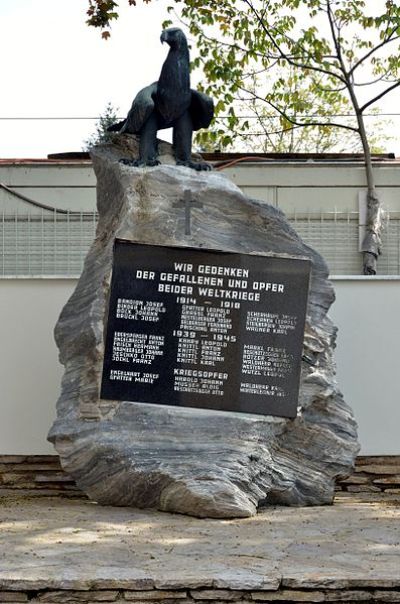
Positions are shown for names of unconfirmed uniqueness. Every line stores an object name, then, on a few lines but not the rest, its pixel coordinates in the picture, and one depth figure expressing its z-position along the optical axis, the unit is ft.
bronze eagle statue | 32.42
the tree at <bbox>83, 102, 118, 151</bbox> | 88.58
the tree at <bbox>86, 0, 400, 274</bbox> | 49.65
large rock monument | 28.43
